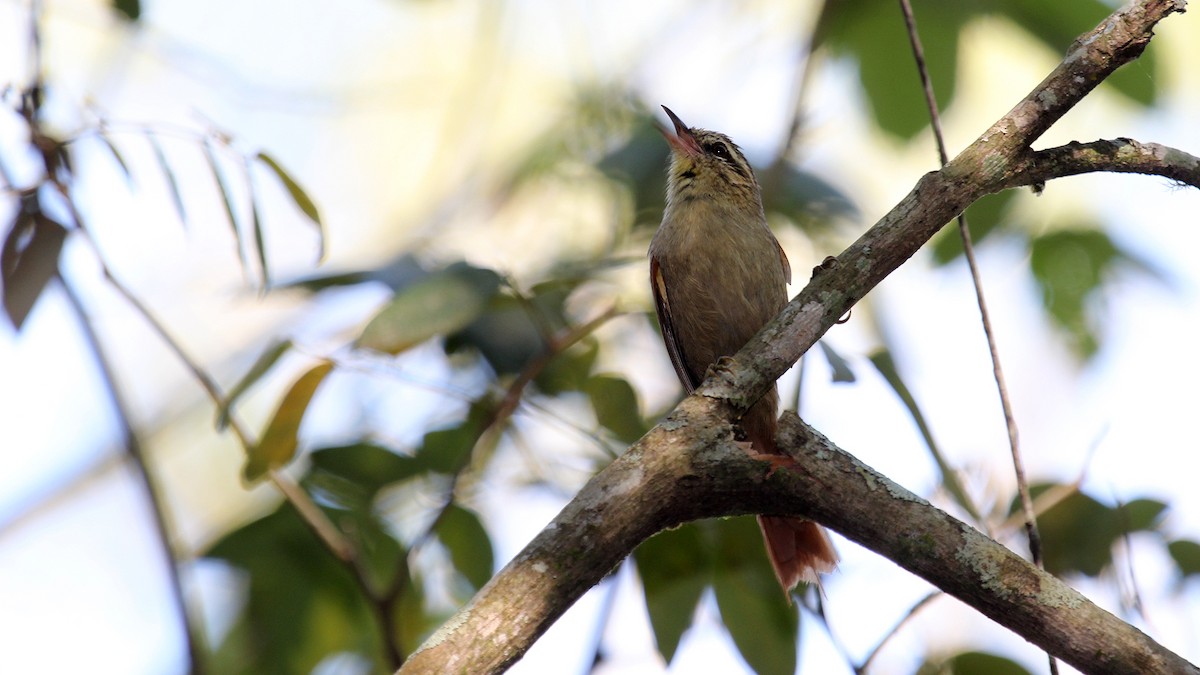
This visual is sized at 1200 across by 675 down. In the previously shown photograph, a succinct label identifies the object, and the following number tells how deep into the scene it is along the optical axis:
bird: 7.18
